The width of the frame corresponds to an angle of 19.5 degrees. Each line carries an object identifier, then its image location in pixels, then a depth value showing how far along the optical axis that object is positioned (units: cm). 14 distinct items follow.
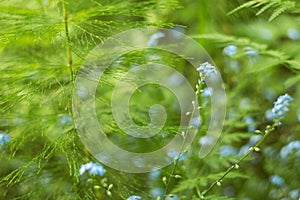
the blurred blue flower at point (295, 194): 349
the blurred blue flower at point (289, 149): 362
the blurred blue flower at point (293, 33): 446
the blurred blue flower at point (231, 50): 352
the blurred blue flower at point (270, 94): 434
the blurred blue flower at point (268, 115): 392
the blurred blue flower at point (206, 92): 322
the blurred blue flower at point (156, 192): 334
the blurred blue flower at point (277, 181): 365
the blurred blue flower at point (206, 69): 249
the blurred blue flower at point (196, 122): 330
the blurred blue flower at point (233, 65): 430
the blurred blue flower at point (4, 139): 290
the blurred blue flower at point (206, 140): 340
